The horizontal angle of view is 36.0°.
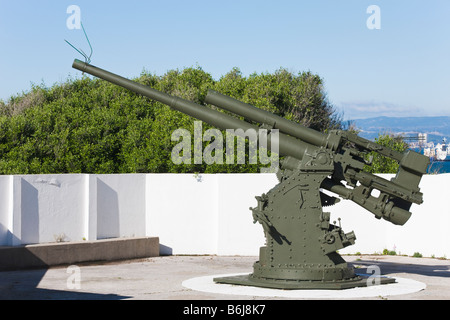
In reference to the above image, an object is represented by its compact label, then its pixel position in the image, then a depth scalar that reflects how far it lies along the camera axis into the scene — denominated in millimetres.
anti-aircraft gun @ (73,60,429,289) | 13094
